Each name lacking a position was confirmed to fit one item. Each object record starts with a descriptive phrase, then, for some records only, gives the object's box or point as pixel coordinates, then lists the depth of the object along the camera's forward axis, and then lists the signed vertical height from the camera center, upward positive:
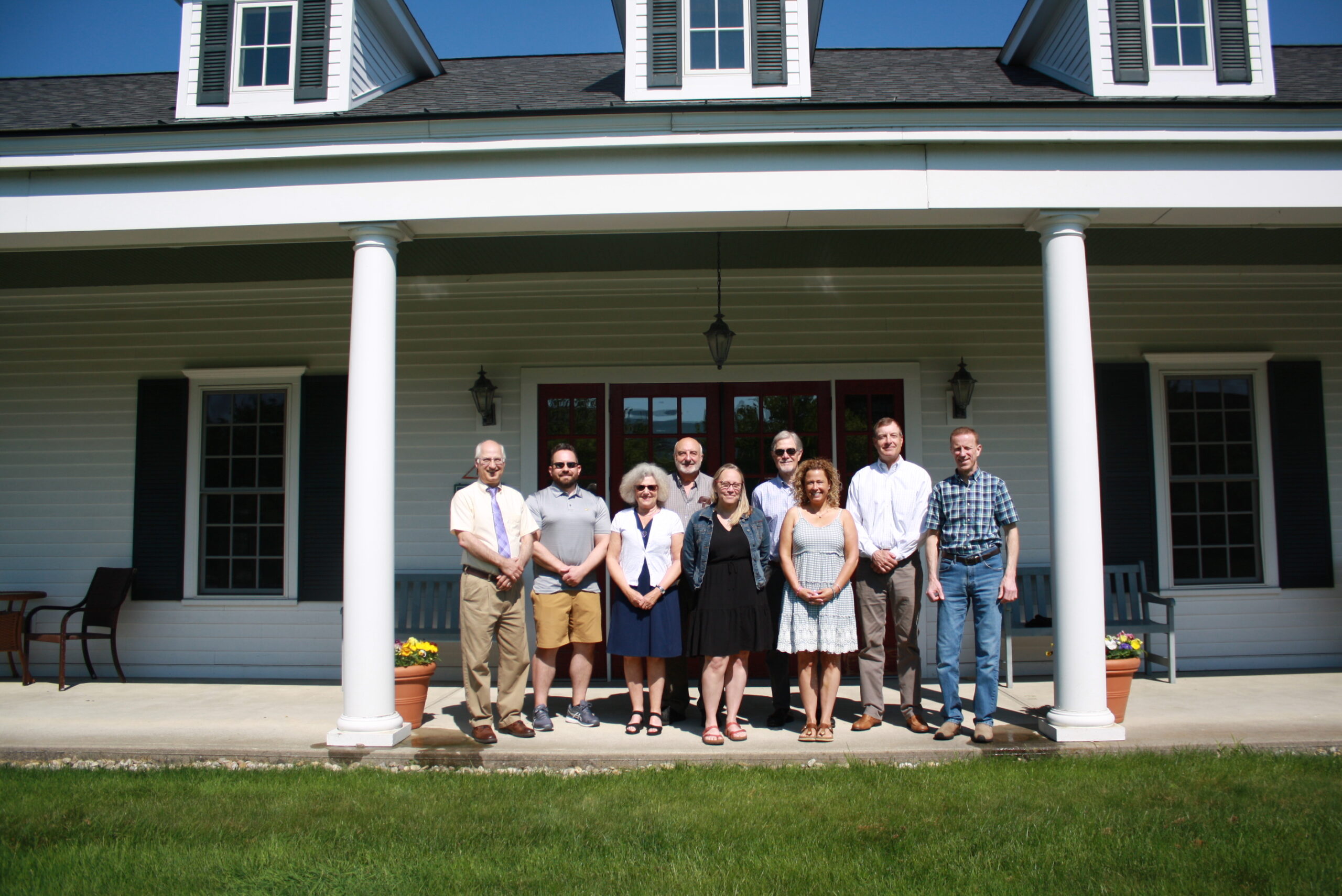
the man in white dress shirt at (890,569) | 5.03 -0.30
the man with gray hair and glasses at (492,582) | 4.93 -0.36
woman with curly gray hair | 4.91 -0.37
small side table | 6.82 -0.84
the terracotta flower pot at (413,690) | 5.18 -1.03
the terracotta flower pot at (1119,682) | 4.97 -0.97
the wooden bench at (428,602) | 6.80 -0.65
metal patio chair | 6.92 -0.65
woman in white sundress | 4.75 -0.38
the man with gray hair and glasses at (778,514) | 5.00 +0.02
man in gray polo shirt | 5.07 -0.34
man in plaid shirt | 4.79 -0.30
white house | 6.41 +1.41
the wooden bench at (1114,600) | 6.61 -0.66
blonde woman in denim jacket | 4.79 -0.42
